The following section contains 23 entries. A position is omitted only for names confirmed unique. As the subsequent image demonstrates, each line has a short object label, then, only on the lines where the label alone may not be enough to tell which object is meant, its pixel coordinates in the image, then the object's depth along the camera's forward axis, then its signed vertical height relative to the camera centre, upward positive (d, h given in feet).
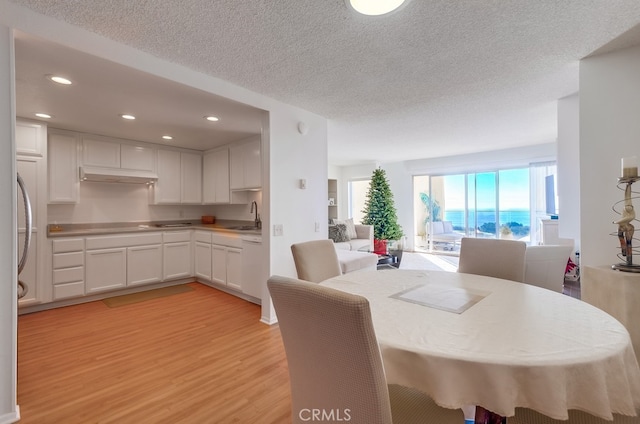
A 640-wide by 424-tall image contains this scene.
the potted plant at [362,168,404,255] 22.93 -0.04
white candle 5.82 +0.85
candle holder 5.88 -0.47
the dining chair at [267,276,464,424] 2.56 -1.43
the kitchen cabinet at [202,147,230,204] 15.05 +1.93
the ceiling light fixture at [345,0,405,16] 4.56 +3.34
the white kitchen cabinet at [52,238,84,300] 11.18 -2.21
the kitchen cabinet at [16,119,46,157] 10.54 +2.83
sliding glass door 20.48 +0.39
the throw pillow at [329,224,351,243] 19.03 -1.49
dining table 2.80 -1.53
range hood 12.78 +1.76
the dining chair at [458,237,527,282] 6.68 -1.18
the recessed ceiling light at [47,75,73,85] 7.55 +3.60
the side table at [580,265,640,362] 5.69 -1.83
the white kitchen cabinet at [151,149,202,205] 15.02 +1.84
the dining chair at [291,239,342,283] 6.75 -1.23
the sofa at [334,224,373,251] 18.29 -2.10
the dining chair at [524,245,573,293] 7.39 -1.48
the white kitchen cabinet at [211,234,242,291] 12.27 -2.23
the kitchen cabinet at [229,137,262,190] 13.28 +2.26
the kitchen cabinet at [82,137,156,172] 12.84 +2.74
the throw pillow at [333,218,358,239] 20.63 -1.21
